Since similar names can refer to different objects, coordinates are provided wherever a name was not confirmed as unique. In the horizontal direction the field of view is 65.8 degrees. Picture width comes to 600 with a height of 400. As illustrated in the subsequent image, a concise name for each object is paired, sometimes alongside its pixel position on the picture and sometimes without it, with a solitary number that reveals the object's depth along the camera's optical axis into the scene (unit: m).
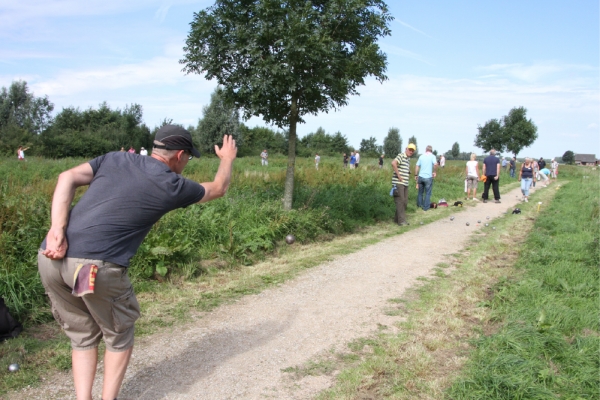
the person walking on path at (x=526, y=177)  18.69
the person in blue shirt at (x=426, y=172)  14.02
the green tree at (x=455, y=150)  103.75
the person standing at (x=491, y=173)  17.19
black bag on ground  4.27
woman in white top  17.98
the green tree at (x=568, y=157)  112.12
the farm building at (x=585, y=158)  124.53
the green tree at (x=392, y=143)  86.56
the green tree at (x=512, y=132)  52.97
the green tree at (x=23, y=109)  54.03
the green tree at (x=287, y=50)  7.81
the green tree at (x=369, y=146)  81.88
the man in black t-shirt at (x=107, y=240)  2.76
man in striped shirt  11.69
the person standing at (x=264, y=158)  37.55
